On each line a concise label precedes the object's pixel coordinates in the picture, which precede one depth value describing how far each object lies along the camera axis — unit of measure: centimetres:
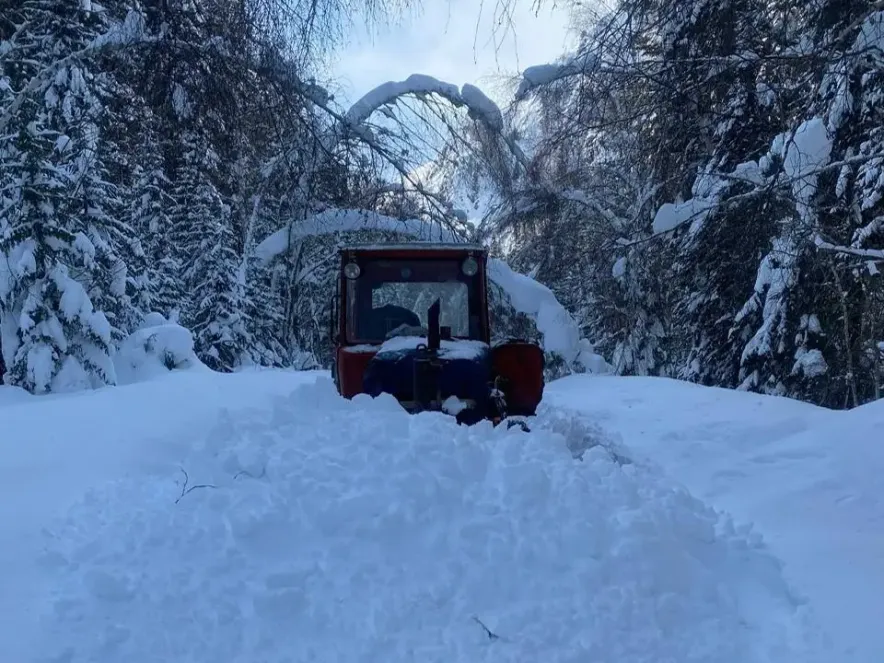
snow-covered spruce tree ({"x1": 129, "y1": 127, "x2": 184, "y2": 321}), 2400
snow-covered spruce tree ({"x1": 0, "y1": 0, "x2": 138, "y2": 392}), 1346
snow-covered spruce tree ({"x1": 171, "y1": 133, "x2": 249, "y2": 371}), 2314
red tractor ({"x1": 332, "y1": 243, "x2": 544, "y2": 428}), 627
